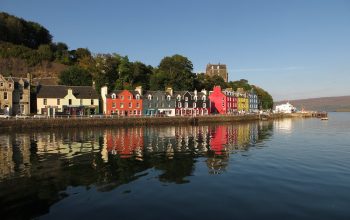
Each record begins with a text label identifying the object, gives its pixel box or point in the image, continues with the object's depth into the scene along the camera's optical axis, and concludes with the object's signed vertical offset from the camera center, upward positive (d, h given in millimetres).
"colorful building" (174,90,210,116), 100250 +3339
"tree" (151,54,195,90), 114562 +16242
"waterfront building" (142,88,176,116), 93438 +3495
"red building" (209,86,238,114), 114250 +4632
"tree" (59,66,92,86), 93625 +11657
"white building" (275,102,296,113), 166750 +2392
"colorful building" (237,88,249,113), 129750 +5193
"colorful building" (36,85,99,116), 77350 +3967
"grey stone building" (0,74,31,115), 71438 +4952
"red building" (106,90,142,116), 85938 +3324
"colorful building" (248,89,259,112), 143250 +5364
